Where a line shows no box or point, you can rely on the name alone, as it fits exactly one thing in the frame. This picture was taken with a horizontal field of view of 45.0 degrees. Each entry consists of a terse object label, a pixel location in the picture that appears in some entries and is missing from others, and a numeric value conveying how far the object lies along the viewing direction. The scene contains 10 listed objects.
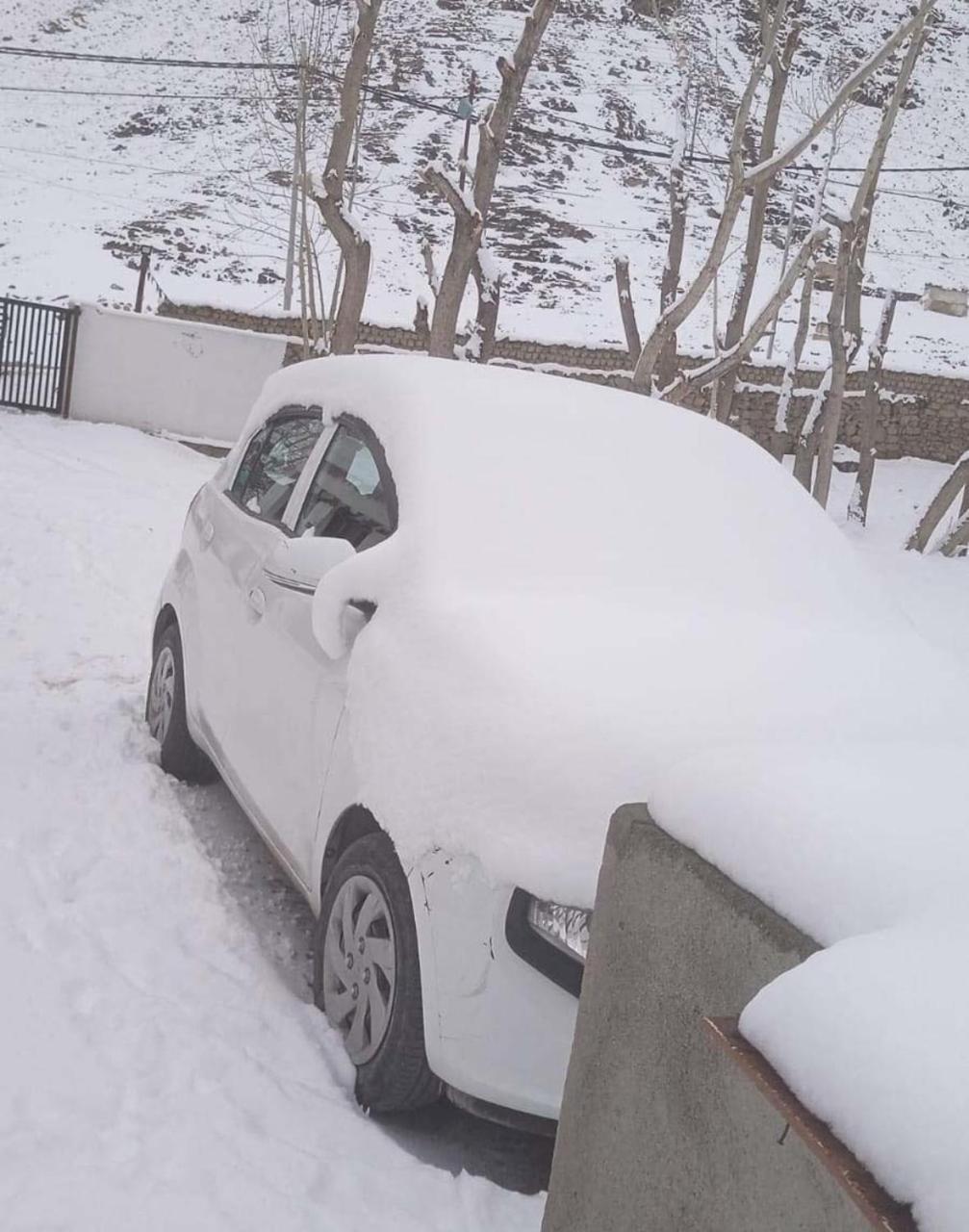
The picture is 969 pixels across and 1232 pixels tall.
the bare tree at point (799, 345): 14.35
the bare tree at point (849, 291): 11.62
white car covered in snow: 2.34
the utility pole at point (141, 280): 19.58
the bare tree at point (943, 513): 11.03
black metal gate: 14.74
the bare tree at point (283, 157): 18.69
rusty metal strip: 1.10
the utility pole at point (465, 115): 9.66
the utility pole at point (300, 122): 17.87
